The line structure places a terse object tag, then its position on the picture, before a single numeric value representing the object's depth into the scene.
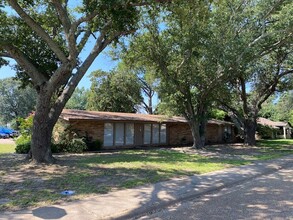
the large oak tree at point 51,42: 7.35
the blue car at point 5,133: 25.96
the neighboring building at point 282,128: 34.72
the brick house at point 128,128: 14.30
